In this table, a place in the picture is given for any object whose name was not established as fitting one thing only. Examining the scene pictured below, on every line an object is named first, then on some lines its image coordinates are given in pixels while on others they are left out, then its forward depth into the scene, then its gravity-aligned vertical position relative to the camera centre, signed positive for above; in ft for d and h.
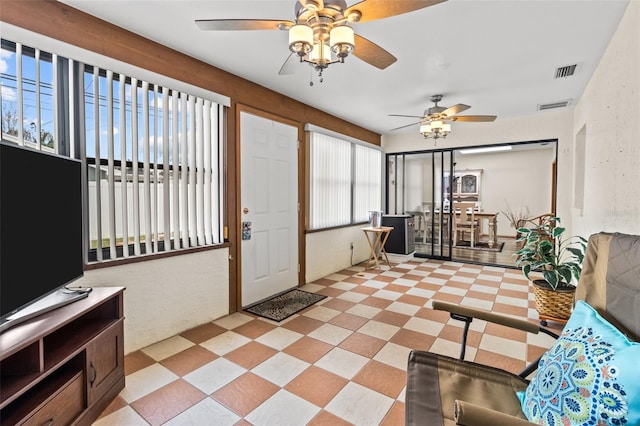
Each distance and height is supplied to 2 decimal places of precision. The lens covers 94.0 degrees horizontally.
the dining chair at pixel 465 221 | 23.45 -1.33
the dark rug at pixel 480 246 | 23.19 -3.42
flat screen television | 4.34 -0.44
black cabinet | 18.90 -1.91
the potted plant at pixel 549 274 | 9.12 -2.15
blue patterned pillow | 2.94 -1.91
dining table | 19.90 -1.04
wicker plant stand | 9.21 -3.10
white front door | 11.06 -0.10
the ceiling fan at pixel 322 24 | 5.26 +3.41
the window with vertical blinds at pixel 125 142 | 6.30 +1.57
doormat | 10.49 -3.83
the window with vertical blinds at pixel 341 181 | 14.87 +1.34
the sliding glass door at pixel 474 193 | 19.71 +0.89
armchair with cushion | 2.98 -1.92
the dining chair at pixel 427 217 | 20.26 -0.88
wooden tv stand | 4.13 -2.49
